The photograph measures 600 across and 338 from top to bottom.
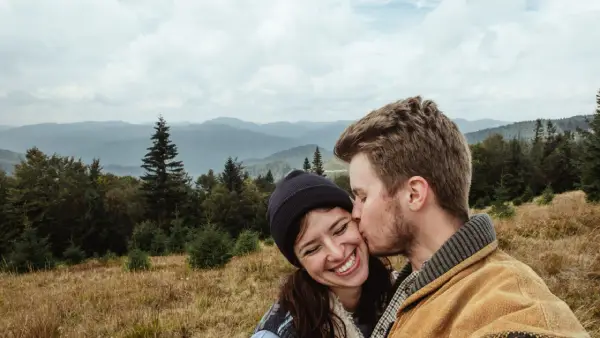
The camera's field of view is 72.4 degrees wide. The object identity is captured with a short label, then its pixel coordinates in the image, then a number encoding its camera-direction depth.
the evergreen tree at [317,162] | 71.49
